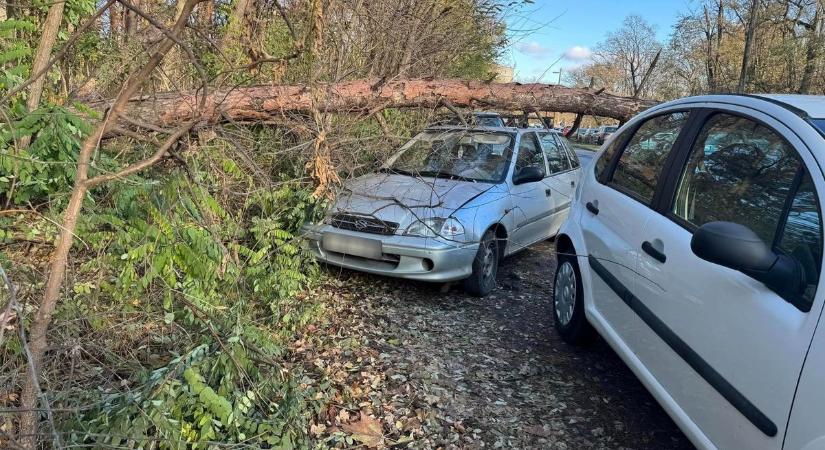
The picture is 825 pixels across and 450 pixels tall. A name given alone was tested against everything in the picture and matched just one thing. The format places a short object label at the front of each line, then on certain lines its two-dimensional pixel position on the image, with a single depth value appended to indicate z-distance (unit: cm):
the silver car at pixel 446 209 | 443
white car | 179
